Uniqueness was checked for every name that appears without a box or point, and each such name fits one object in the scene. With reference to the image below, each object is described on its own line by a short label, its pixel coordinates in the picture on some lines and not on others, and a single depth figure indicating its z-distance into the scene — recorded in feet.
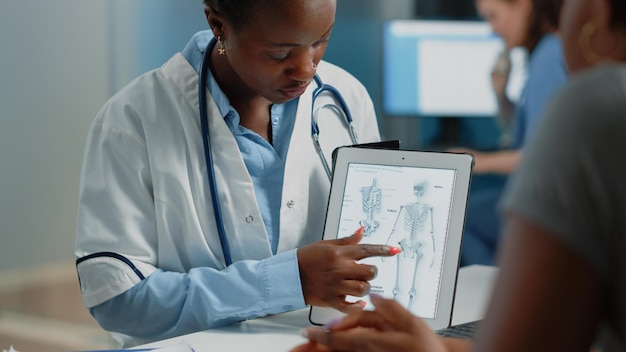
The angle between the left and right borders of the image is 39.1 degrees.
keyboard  4.12
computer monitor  12.21
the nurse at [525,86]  8.32
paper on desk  3.88
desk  4.24
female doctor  4.46
